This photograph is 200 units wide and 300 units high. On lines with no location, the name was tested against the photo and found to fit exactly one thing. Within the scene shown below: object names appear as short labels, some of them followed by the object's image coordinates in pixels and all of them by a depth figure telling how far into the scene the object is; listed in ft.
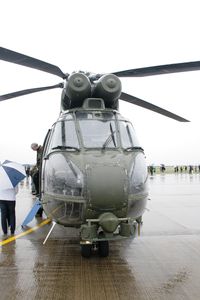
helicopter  17.93
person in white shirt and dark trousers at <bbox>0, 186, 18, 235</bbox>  26.89
